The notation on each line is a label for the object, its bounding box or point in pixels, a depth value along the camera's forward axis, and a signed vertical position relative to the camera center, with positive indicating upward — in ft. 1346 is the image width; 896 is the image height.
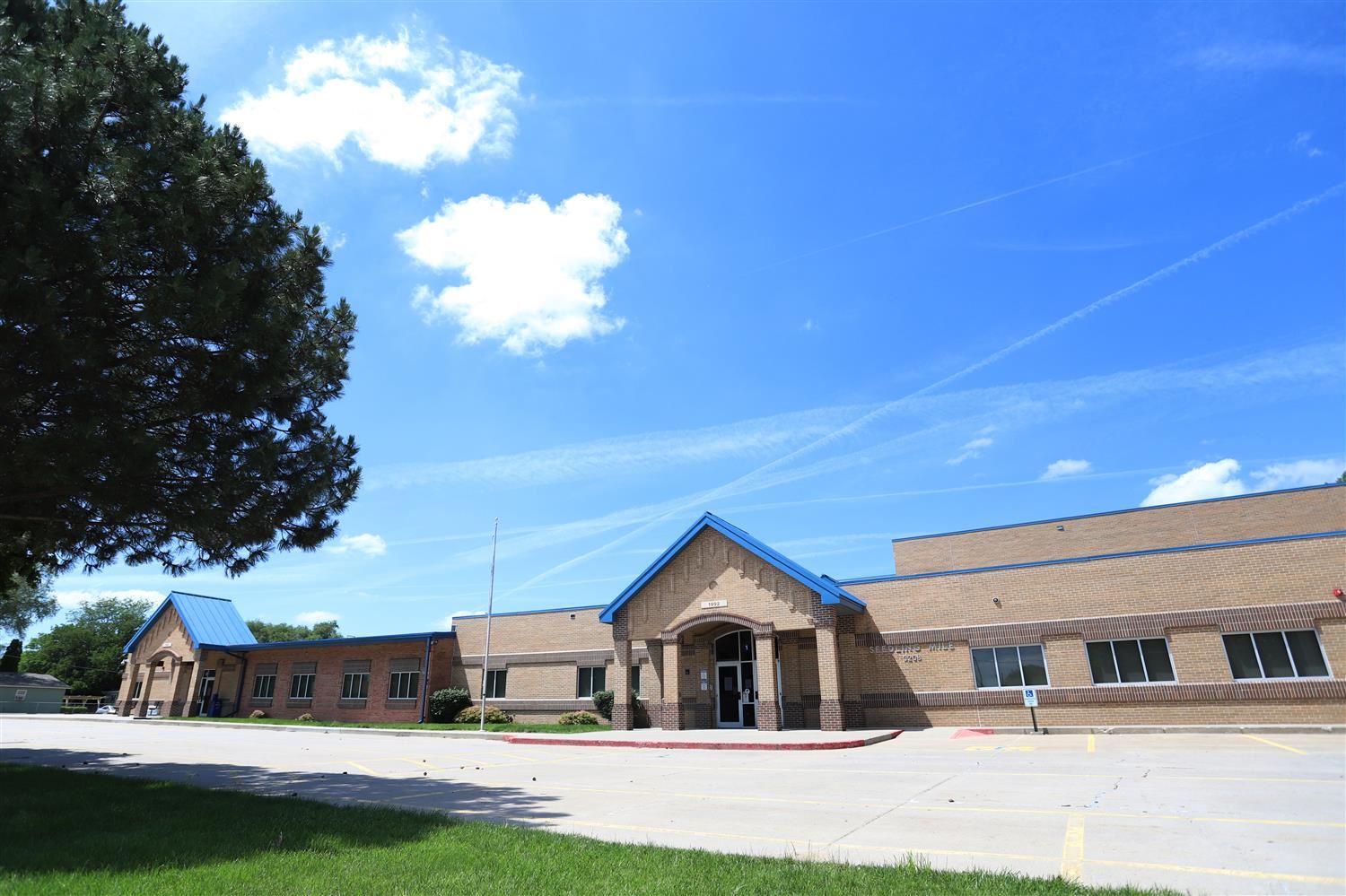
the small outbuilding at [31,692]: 185.40 +1.81
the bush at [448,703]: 116.67 -1.90
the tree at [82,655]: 239.30 +14.31
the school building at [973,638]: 69.87 +5.04
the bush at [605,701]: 104.32 -1.91
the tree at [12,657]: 223.71 +12.94
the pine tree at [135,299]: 28.30 +16.13
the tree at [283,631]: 325.83 +27.85
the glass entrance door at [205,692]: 151.93 +0.93
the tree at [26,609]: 213.46 +26.55
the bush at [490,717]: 111.65 -3.89
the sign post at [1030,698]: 70.13 -1.81
